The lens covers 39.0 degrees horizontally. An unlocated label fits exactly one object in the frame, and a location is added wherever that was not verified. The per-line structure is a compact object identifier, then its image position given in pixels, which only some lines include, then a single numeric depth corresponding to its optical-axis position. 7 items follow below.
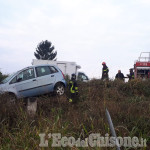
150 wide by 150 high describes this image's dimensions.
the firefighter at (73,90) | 9.34
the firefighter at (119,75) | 13.83
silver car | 8.98
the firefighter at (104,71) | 12.75
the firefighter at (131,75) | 13.73
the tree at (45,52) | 57.19
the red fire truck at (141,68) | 15.52
